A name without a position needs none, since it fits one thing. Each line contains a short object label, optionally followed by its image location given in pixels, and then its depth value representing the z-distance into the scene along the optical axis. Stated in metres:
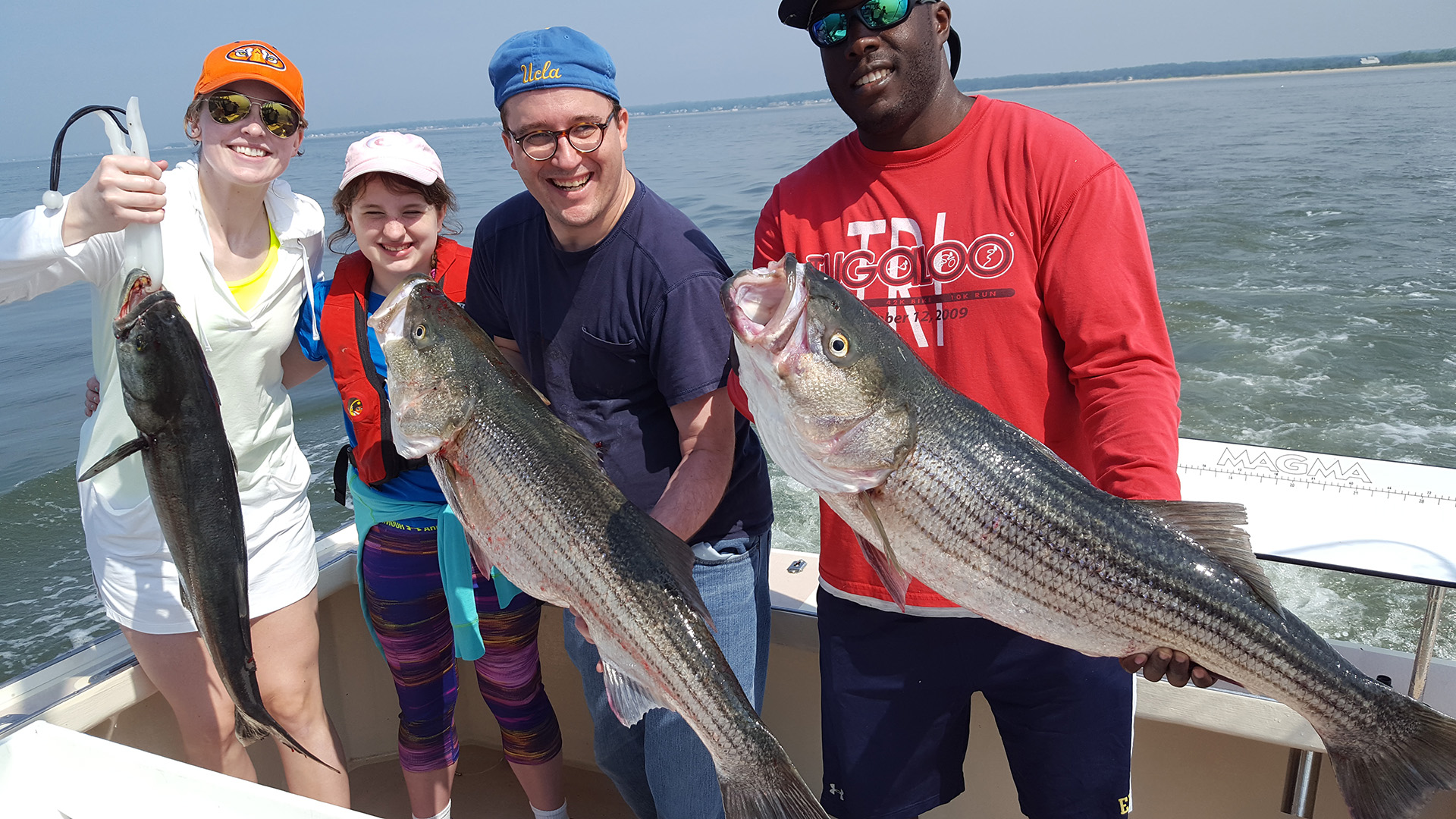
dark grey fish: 2.41
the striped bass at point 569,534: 2.32
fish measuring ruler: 2.62
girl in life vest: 3.12
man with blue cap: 2.62
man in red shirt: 2.29
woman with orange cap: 2.94
